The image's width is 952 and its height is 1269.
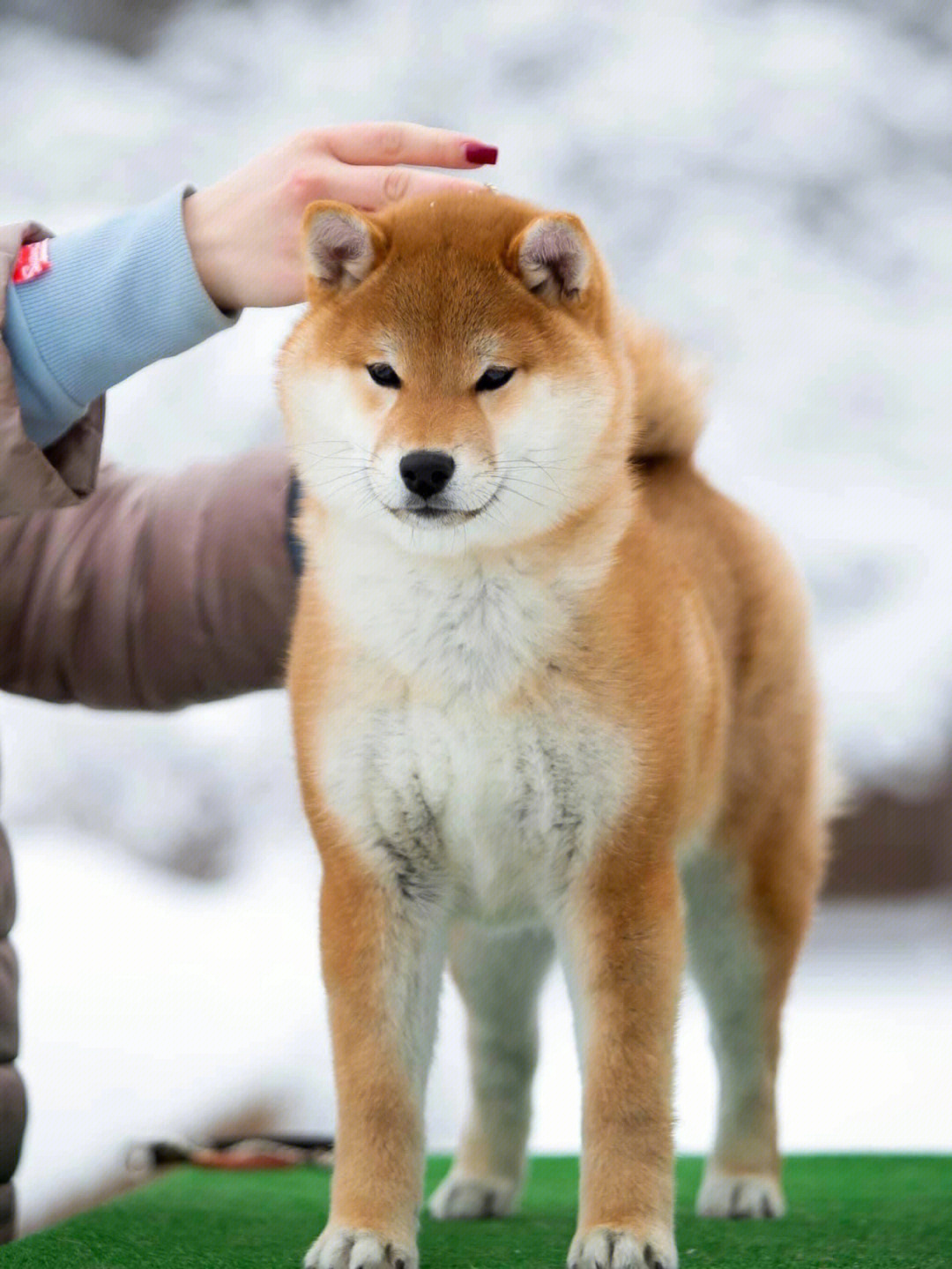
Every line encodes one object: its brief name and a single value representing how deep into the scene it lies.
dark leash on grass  3.55
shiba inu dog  3.04
